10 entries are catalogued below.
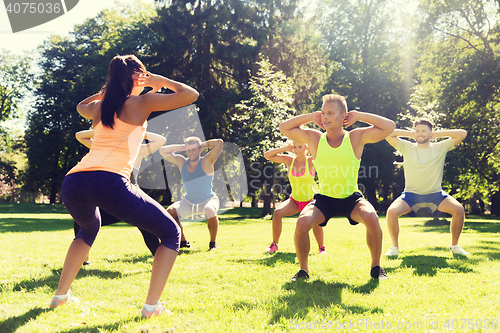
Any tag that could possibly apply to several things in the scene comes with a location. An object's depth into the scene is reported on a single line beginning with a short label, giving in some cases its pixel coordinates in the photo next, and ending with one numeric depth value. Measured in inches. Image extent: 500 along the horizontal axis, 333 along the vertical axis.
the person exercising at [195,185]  305.1
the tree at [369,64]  1295.5
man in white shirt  277.1
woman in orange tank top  124.5
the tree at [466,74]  800.9
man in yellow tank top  189.5
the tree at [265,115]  808.3
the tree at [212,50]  938.7
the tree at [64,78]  1124.5
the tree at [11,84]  1595.7
